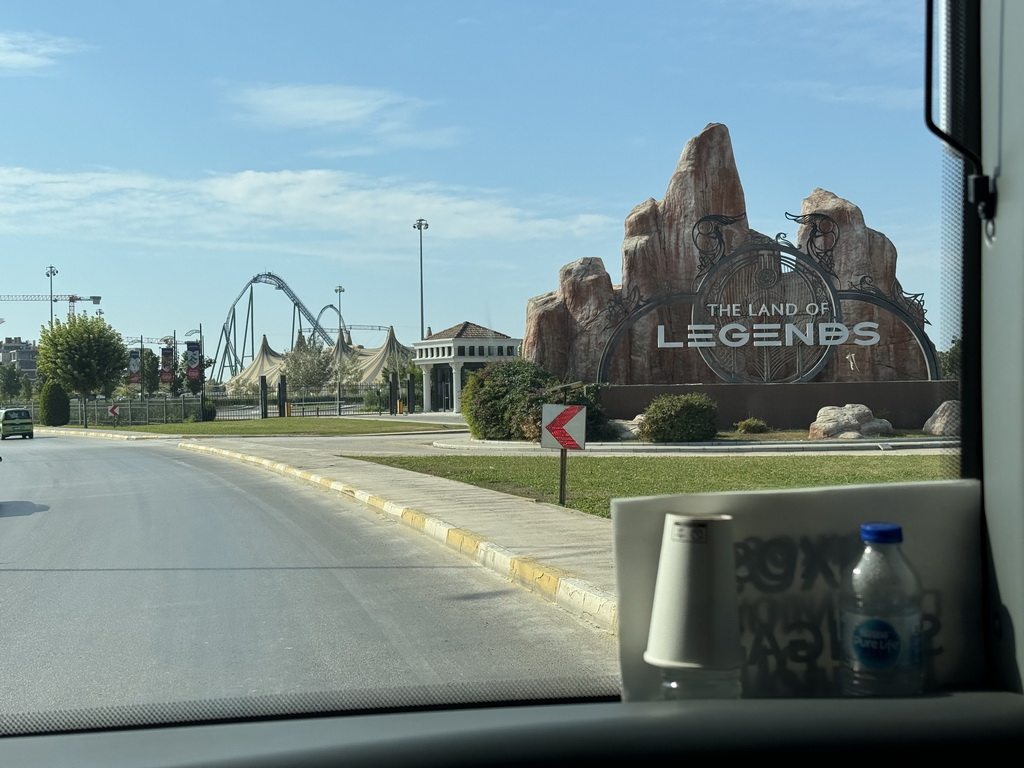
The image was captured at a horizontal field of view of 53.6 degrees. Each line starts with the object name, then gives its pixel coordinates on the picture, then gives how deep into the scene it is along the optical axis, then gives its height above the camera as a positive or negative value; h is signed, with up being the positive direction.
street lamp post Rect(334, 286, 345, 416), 119.01 +8.01
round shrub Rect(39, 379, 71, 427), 67.06 -0.74
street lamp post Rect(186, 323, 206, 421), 60.18 -0.32
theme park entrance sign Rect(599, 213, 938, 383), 33.44 +2.93
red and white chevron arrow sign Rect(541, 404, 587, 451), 12.88 -0.40
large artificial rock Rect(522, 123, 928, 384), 41.00 +4.64
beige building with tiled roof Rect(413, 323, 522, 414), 62.59 +2.63
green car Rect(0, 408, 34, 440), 46.50 -1.39
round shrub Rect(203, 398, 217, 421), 61.19 -1.05
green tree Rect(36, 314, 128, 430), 68.94 +2.71
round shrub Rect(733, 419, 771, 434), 31.18 -1.04
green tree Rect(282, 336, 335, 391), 97.31 +2.39
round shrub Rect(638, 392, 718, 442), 28.33 -0.77
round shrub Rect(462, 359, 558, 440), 30.55 -0.20
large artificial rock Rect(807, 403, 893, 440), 29.45 -0.93
